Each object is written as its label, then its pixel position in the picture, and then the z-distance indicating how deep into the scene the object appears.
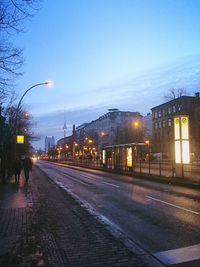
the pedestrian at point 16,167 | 14.81
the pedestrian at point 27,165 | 14.98
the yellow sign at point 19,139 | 21.16
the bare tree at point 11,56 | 8.03
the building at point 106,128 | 76.59
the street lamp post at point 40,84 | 18.07
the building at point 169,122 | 47.26
